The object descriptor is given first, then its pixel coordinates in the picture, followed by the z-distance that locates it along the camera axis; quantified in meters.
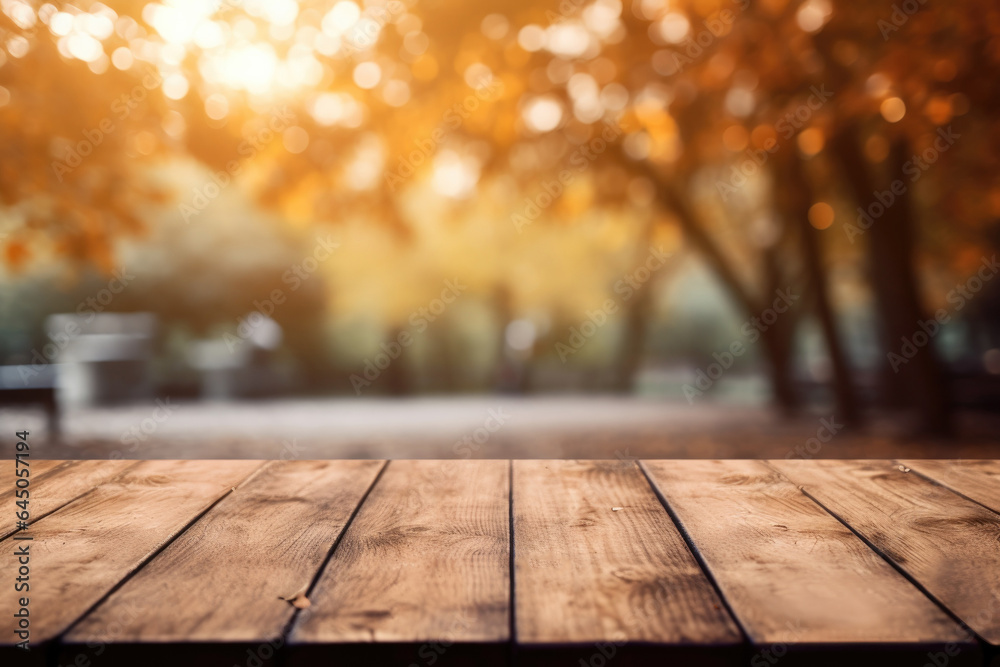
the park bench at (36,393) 8.41
